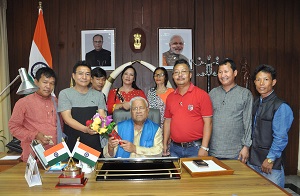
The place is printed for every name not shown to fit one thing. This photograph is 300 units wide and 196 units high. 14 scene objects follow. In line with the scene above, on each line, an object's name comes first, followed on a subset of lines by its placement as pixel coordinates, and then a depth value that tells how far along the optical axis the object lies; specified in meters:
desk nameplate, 1.73
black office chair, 2.77
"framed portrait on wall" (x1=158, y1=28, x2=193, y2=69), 4.57
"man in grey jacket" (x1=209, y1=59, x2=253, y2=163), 2.54
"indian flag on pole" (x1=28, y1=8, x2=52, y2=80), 4.10
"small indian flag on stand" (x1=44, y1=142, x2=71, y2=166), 1.73
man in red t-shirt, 2.61
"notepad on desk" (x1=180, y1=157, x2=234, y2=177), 1.79
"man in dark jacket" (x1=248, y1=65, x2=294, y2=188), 2.24
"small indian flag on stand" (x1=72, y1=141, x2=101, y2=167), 1.77
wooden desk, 1.51
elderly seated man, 2.34
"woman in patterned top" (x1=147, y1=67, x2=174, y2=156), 3.47
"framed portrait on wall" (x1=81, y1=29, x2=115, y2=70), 4.54
